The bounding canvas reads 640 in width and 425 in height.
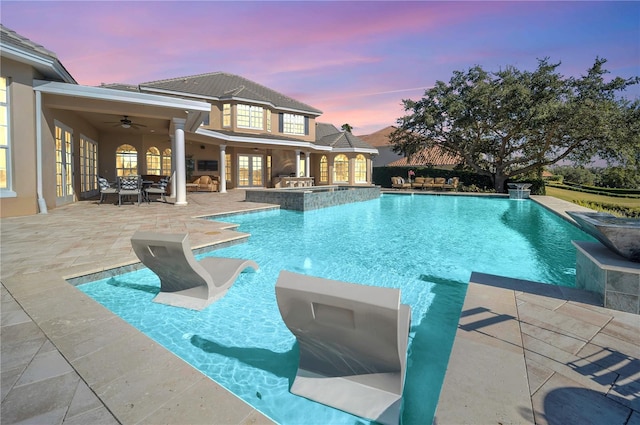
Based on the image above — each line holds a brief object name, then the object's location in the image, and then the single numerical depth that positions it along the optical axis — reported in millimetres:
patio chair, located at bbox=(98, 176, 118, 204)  12484
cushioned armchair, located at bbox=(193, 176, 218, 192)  20844
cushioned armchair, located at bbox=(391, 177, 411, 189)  28141
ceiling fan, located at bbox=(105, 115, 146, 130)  12723
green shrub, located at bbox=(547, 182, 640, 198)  25805
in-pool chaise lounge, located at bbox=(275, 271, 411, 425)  1998
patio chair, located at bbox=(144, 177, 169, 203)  14015
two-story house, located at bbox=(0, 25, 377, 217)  9062
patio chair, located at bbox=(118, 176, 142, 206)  12445
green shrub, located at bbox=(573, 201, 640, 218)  14585
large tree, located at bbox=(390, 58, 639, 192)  20438
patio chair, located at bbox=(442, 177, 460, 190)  26536
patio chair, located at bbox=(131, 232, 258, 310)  3811
